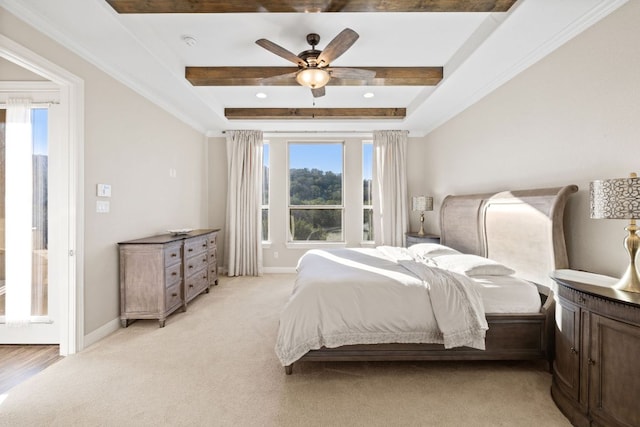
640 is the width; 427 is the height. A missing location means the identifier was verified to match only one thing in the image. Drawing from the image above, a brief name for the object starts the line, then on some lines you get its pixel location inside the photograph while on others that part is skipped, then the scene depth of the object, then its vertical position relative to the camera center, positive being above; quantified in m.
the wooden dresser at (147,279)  3.05 -0.75
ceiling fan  2.40 +1.46
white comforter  2.07 -0.78
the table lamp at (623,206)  1.44 +0.04
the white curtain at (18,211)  2.60 +0.01
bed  2.09 -0.77
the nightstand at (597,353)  1.42 -0.80
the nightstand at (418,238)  4.43 -0.43
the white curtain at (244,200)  5.27 +0.24
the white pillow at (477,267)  2.42 -0.49
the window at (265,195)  5.57 +0.35
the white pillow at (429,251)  3.17 -0.46
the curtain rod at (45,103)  2.60 +1.03
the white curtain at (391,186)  5.23 +0.50
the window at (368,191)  5.55 +0.43
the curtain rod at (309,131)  5.31 +1.58
